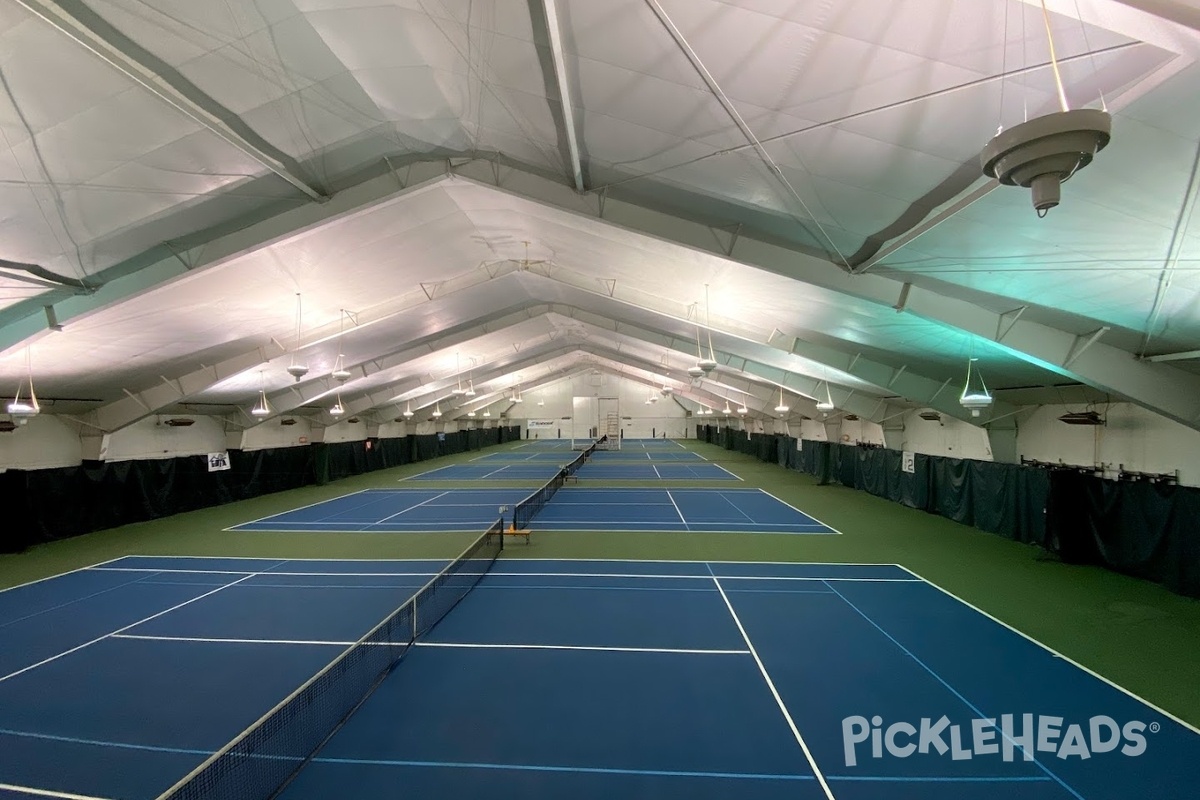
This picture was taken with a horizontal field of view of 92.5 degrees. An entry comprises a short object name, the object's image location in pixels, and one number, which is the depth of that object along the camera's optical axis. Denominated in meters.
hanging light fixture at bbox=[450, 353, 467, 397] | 29.22
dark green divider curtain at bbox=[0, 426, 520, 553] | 14.30
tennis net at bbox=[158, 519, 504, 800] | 4.49
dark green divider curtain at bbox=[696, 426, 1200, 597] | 9.85
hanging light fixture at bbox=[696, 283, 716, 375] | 13.51
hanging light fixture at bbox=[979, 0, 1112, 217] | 2.52
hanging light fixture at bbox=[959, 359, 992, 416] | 11.88
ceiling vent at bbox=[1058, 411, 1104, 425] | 12.86
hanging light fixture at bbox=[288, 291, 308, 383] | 12.32
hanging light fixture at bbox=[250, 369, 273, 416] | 19.49
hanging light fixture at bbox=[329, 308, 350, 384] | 16.17
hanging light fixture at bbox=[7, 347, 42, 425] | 11.48
